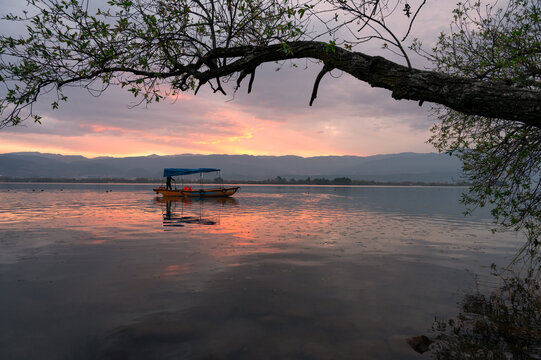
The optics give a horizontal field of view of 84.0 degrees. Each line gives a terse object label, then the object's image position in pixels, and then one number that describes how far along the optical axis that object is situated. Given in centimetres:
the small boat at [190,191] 4909
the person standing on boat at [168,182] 5412
